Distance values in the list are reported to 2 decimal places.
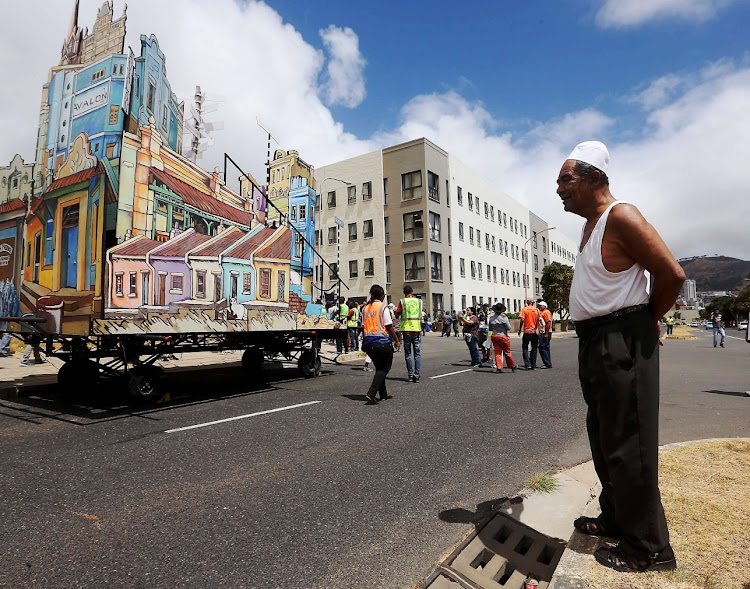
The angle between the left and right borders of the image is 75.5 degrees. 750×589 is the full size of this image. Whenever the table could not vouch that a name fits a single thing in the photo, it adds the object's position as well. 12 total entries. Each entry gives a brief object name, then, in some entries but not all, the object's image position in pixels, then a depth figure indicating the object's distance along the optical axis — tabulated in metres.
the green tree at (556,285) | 49.56
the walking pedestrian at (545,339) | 12.66
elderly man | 2.29
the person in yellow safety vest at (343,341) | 15.95
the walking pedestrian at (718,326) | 23.86
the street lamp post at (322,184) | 42.72
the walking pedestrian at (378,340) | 7.42
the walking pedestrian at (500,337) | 11.55
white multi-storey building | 39.72
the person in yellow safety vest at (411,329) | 9.84
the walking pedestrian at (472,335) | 13.02
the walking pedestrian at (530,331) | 12.24
